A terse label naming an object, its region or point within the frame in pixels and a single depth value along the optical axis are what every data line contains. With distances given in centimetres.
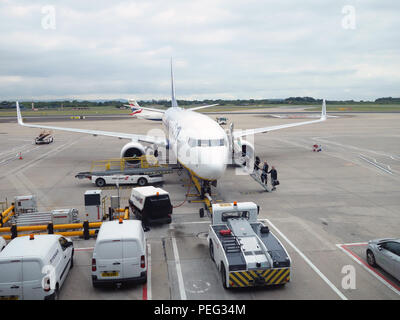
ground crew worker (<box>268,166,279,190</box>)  2343
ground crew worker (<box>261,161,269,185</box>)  2438
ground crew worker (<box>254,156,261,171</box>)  2890
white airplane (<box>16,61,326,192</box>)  1884
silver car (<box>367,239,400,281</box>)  1144
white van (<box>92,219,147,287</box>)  1097
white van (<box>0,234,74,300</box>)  969
